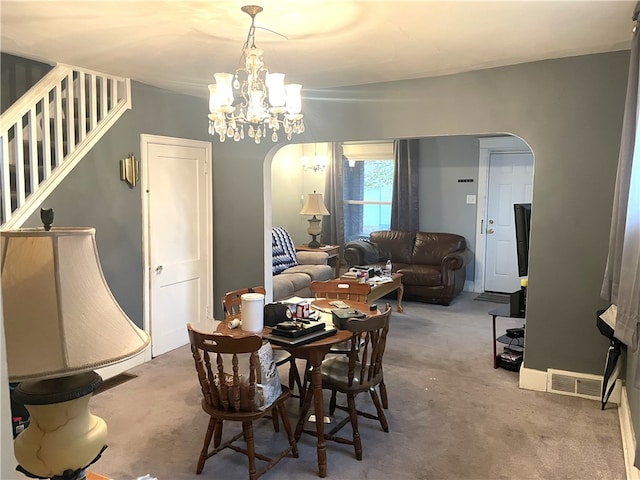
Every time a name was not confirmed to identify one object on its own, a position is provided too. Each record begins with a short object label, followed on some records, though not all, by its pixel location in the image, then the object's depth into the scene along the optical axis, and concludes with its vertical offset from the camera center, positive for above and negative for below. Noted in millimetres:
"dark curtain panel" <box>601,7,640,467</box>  2131 -163
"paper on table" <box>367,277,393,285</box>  5480 -906
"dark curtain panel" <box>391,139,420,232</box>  7152 +203
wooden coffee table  5342 -1007
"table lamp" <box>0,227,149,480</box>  1057 -316
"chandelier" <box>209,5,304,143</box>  2617 +536
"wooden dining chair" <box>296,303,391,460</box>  2660 -1012
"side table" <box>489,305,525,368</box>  4027 -925
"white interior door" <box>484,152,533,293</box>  6656 -165
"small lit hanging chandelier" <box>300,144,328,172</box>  7785 +569
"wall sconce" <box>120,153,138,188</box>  4062 +220
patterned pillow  6373 -715
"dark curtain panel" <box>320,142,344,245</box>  7711 +22
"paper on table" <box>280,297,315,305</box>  3051 -652
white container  2719 -633
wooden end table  7170 -774
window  7547 +166
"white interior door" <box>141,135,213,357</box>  4348 -366
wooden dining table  2572 -847
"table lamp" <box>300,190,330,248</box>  7324 -188
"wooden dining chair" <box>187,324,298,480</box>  2324 -945
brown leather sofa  6266 -799
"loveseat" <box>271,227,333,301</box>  5617 -909
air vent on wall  3527 -1322
